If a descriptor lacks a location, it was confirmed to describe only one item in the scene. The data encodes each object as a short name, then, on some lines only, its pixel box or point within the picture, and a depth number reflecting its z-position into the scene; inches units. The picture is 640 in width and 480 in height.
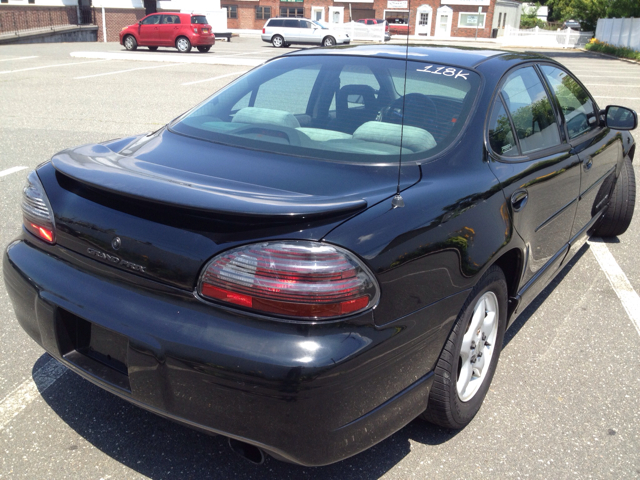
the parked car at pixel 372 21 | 2014.1
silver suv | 1441.9
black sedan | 74.0
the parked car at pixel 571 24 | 2652.6
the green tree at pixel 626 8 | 1462.8
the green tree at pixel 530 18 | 2839.6
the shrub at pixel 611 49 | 1224.2
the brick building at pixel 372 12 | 2374.5
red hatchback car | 1084.5
